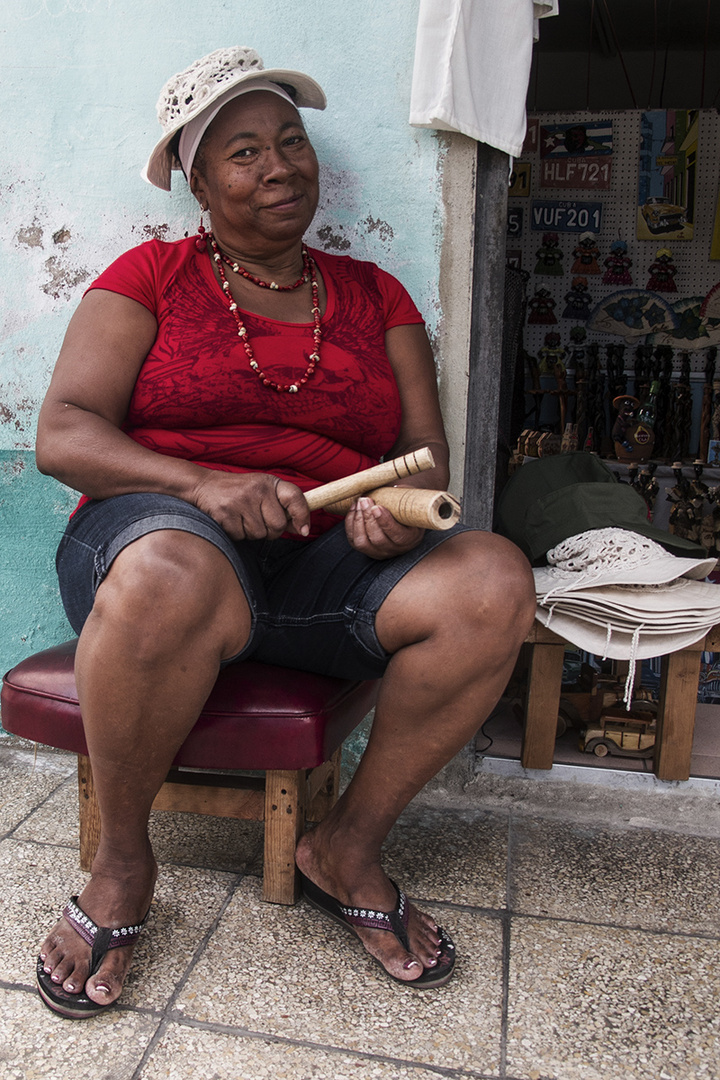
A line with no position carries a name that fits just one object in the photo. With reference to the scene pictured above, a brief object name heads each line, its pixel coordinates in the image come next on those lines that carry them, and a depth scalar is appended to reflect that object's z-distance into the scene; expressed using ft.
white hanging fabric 6.61
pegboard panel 14.37
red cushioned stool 5.42
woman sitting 4.87
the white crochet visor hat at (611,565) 7.35
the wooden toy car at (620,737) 8.15
